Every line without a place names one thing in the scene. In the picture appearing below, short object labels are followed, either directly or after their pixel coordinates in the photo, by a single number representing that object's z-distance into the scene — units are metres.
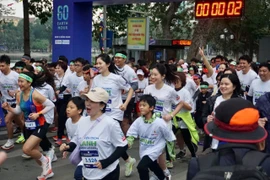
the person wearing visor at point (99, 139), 3.77
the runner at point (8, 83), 8.22
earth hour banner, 12.38
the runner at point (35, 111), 5.79
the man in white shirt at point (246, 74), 8.34
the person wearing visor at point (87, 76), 7.37
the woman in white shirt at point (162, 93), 5.88
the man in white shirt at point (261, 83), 6.49
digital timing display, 11.17
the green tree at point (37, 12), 14.81
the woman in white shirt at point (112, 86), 6.07
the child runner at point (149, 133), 5.11
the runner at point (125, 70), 7.48
